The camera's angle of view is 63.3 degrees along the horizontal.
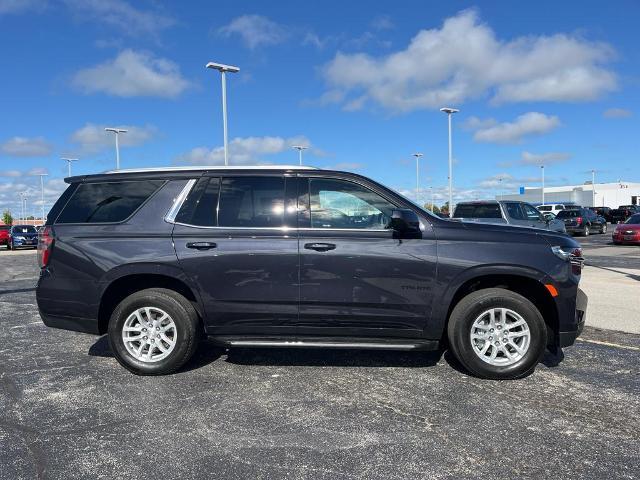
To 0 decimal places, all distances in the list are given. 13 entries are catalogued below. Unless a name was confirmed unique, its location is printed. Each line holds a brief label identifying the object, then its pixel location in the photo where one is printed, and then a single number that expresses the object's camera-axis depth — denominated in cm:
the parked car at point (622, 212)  4319
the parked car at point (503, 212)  1472
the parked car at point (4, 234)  3100
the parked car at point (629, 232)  2145
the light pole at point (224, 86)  2186
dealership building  9428
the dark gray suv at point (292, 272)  462
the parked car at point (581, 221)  2928
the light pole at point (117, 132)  3578
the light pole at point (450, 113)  3528
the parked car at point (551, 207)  3938
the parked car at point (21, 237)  2898
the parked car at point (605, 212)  4641
